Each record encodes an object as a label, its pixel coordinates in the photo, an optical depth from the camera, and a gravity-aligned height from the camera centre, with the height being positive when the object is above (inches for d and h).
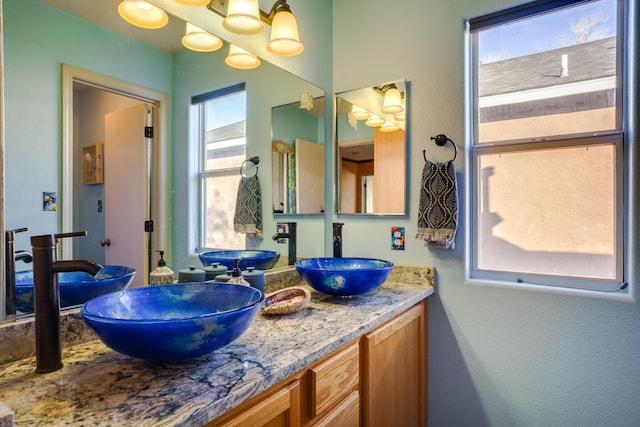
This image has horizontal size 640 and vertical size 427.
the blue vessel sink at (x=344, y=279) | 60.1 -10.9
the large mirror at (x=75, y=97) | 40.2 +14.3
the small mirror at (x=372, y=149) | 80.4 +14.3
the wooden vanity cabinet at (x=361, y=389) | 36.4 -21.9
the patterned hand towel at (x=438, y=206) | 71.3 +1.3
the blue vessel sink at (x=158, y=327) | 31.3 -10.2
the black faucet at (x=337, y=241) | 86.2 -6.5
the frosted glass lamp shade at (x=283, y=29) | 68.7 +33.9
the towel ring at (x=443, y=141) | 73.5 +14.4
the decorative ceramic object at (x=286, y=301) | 52.8 -13.1
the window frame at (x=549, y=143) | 60.9 +10.0
